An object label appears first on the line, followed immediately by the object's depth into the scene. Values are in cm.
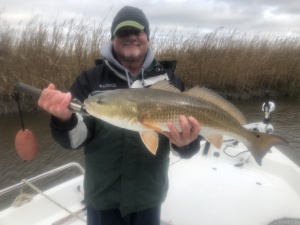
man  163
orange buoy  170
